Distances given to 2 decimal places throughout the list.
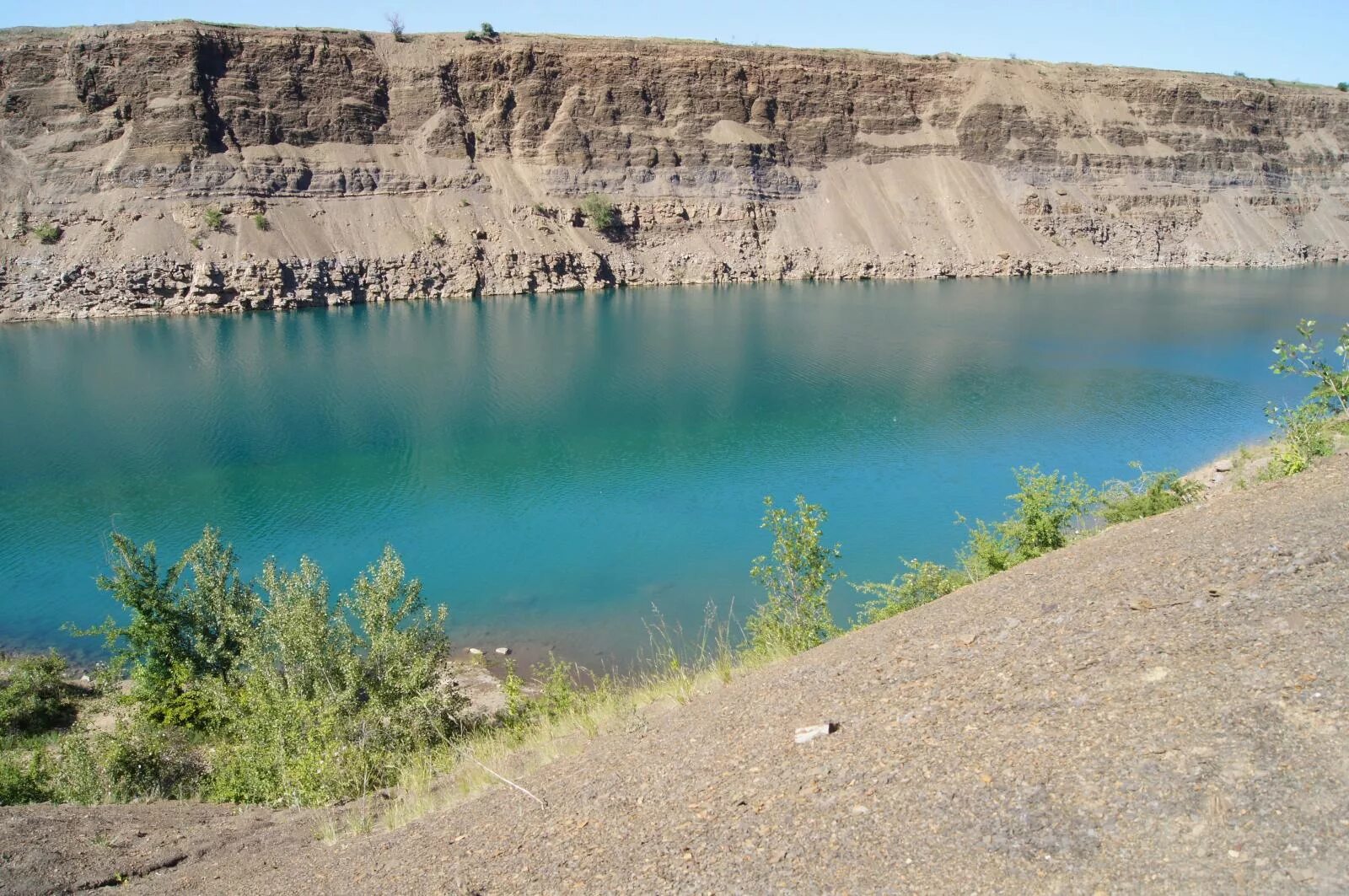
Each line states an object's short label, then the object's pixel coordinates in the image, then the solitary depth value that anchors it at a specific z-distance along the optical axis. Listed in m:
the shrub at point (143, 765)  10.75
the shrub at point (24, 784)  10.20
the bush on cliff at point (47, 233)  62.69
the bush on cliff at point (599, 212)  77.69
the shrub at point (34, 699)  14.18
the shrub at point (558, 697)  11.51
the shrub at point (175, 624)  14.11
